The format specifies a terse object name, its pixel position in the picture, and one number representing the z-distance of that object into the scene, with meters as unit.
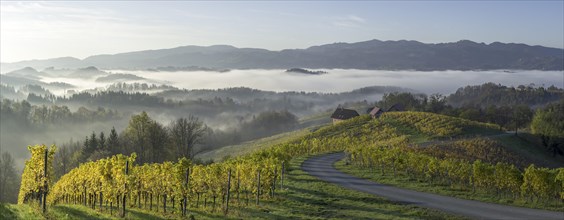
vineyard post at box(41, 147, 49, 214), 23.11
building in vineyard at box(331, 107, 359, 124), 140.62
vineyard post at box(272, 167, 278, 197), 34.85
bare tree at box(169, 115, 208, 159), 73.69
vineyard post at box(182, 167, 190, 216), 25.11
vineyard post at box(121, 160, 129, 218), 23.49
